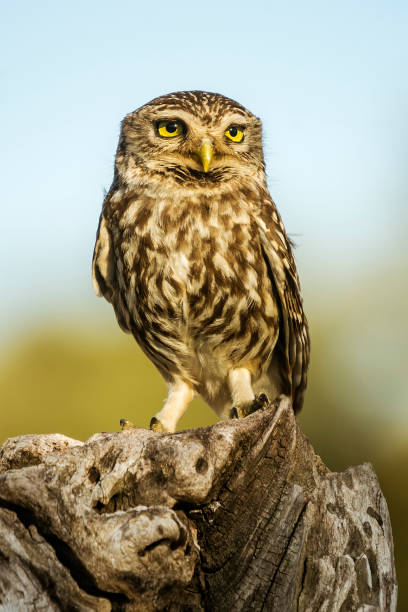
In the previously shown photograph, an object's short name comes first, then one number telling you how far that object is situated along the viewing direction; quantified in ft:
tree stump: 16.93
